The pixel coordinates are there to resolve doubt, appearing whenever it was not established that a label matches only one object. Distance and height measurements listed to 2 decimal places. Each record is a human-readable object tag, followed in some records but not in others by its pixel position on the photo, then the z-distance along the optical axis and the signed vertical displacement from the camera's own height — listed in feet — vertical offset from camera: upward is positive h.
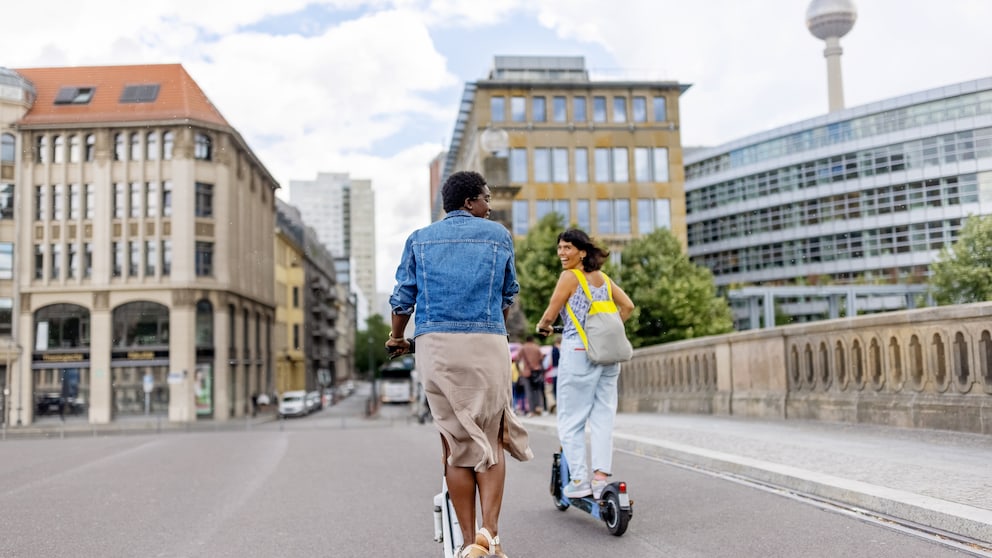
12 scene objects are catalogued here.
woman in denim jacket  14.14 +0.22
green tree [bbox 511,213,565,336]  148.66 +12.68
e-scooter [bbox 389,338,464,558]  14.60 -2.44
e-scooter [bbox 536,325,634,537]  17.90 -2.79
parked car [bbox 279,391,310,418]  193.18 -8.06
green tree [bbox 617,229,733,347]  162.71 +9.30
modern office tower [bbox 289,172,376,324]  518.78 +47.87
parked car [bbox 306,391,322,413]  214.87 -8.63
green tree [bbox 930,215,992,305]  113.80 +9.95
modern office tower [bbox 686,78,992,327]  191.52 +33.42
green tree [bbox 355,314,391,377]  450.71 +8.53
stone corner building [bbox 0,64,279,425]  168.45 +19.65
